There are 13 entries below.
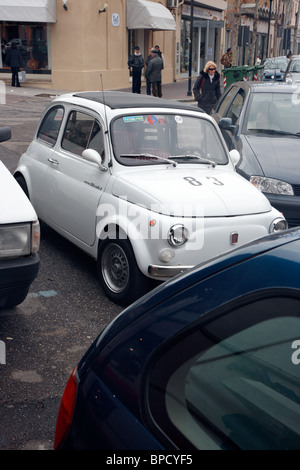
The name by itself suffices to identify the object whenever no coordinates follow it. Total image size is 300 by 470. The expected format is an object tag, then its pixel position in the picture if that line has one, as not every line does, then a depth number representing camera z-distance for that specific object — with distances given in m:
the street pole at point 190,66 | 26.15
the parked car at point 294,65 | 22.41
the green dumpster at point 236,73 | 24.48
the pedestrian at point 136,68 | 22.45
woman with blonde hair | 13.65
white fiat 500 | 4.74
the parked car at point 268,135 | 6.66
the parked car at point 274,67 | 27.35
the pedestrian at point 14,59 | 22.92
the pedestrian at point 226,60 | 23.75
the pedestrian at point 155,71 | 20.42
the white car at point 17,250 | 3.79
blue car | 1.55
